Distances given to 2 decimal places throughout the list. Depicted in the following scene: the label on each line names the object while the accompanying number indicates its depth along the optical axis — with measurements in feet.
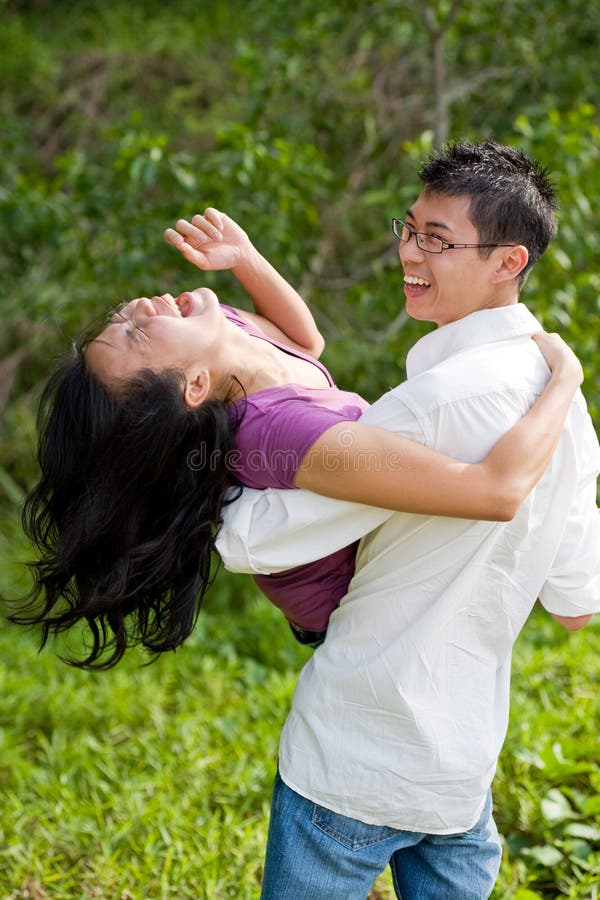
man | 13.01
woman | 12.84
